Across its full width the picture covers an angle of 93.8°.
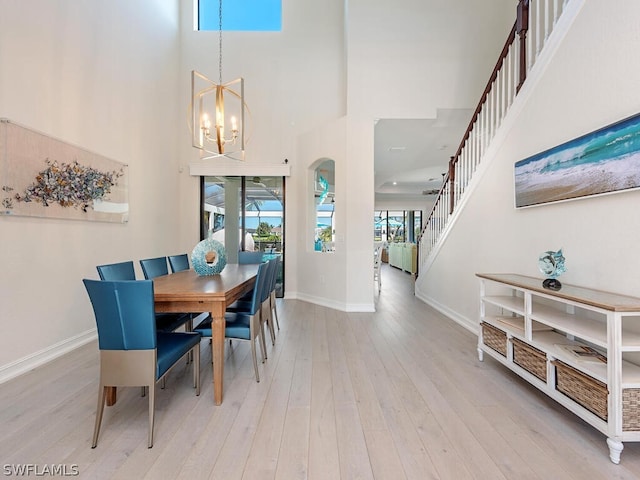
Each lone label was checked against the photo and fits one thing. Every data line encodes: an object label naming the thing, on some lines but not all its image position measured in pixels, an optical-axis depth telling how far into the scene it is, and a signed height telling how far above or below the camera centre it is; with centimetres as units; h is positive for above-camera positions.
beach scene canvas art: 179 +54
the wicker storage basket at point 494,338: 246 -82
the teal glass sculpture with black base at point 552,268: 212 -18
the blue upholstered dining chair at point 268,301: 279 -59
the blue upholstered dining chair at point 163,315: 270 -70
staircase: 266 +166
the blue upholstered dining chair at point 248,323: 240 -69
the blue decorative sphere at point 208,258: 290 -17
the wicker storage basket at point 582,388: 158 -83
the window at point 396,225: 1373 +78
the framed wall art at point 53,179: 249 +60
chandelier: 548 +248
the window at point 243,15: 559 +425
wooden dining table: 206 -44
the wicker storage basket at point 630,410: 151 -84
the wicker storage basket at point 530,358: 201 -83
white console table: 151 -69
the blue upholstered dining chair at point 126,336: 163 -54
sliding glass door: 573 +54
